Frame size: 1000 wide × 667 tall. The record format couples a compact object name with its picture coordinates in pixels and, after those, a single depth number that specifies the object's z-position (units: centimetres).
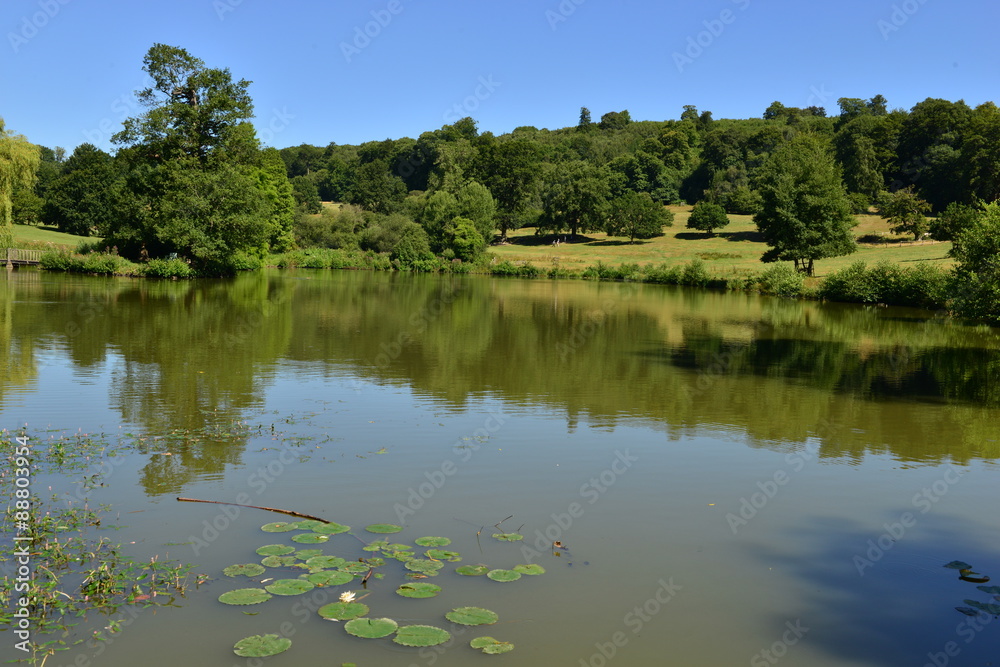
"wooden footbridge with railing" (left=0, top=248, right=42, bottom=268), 5220
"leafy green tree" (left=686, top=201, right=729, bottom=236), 10606
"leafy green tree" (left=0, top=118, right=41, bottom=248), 4097
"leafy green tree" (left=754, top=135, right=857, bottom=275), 6397
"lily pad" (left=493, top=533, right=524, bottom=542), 830
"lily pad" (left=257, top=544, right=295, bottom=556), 754
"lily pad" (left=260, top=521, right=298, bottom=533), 813
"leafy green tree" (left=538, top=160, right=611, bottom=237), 10888
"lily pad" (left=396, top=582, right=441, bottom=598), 676
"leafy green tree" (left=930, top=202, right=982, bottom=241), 5979
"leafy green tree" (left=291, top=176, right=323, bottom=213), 12461
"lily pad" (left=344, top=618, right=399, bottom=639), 609
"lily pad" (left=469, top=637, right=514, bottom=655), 602
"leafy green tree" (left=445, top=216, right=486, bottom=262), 8700
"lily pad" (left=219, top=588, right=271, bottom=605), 655
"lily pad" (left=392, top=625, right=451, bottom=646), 599
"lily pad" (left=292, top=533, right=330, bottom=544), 786
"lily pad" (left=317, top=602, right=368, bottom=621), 636
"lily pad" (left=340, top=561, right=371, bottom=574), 717
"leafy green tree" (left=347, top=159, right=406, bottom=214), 12775
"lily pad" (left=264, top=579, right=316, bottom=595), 670
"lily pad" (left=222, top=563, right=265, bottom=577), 707
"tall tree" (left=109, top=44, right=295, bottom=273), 4922
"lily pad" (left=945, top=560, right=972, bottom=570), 812
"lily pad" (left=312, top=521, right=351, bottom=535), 814
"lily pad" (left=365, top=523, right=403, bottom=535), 826
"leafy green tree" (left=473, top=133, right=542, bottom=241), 12156
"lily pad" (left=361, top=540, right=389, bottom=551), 776
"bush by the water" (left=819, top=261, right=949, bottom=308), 4973
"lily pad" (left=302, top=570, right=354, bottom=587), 690
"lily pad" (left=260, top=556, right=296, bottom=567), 730
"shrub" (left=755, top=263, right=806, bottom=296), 6028
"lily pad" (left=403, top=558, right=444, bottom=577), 727
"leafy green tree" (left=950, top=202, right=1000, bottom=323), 2931
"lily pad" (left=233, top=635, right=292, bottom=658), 580
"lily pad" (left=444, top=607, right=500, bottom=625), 639
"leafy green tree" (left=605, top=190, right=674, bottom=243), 10794
